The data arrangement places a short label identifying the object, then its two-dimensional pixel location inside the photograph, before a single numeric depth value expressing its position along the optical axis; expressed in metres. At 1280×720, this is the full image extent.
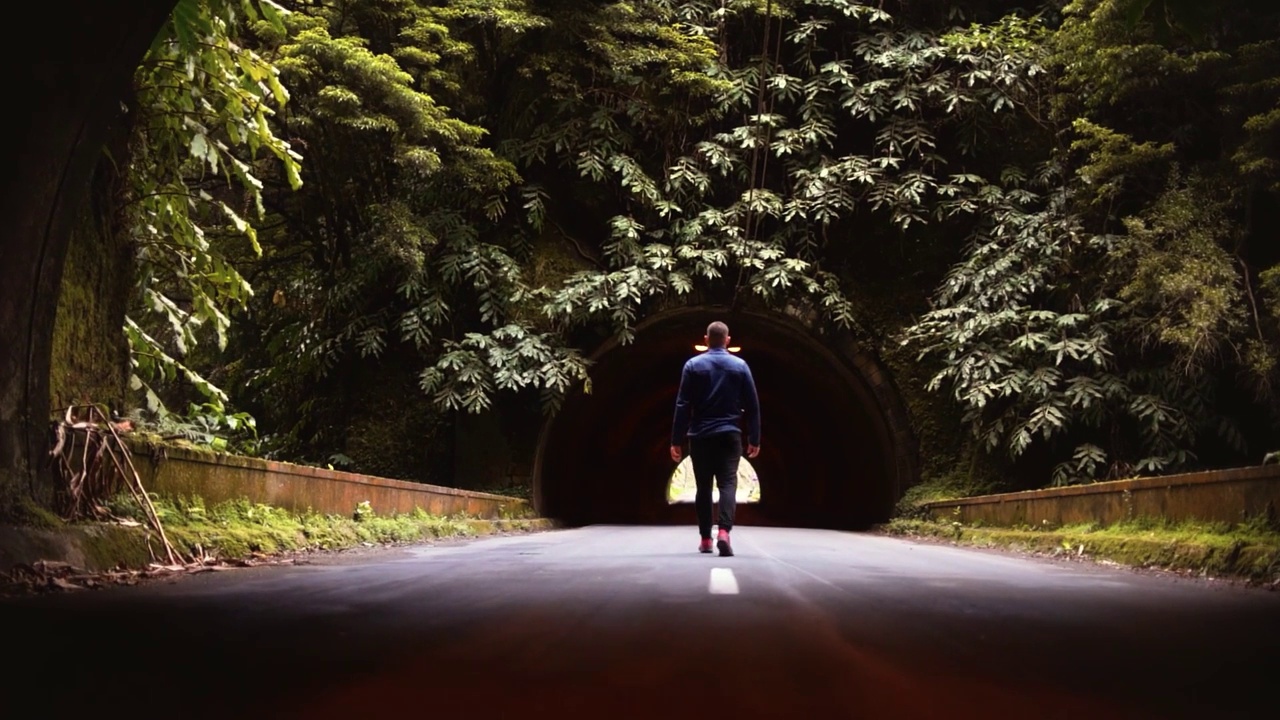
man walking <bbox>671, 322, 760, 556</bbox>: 8.53
